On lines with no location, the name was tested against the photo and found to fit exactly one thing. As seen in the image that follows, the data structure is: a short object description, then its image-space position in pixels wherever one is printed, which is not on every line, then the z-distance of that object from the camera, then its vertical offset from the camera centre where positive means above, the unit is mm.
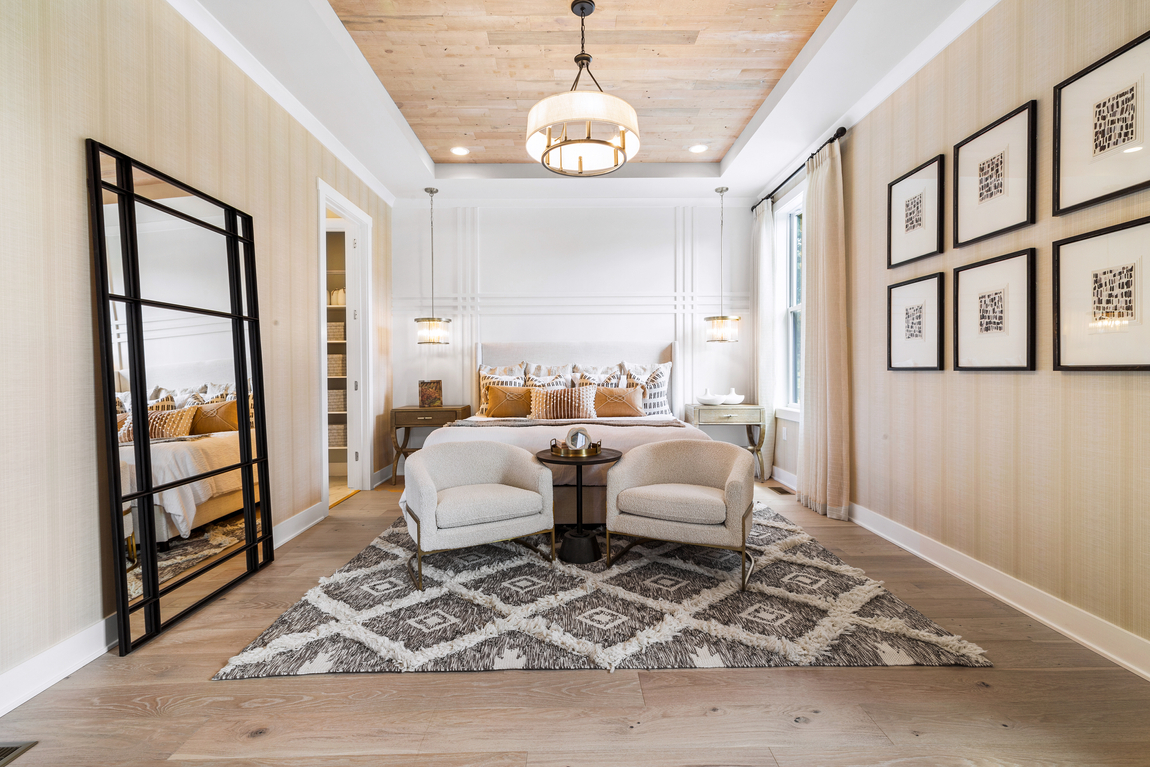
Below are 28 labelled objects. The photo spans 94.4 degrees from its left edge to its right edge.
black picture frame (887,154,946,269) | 2891 +942
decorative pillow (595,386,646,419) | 4586 -330
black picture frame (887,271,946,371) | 2912 +217
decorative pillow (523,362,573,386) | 5281 -41
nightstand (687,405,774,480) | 5090 -489
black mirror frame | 2066 -51
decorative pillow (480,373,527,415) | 5117 -137
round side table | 2996 -978
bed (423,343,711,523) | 3527 -475
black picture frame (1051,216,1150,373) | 2121 +262
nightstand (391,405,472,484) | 5059 -464
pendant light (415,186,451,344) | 5301 +399
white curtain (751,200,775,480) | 5230 +370
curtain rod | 3838 +1658
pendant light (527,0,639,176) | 2506 +1212
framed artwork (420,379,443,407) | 5492 -260
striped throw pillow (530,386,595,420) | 4469 -313
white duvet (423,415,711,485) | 3514 -478
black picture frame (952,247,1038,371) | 2334 +215
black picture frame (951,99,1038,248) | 2309 +854
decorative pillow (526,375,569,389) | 5062 -148
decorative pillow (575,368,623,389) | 5117 -126
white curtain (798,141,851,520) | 3824 +117
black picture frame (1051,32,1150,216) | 1944 +854
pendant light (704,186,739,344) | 5336 +365
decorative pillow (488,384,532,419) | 4711 -312
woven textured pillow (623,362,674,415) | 4880 -176
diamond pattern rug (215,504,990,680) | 2020 -1106
